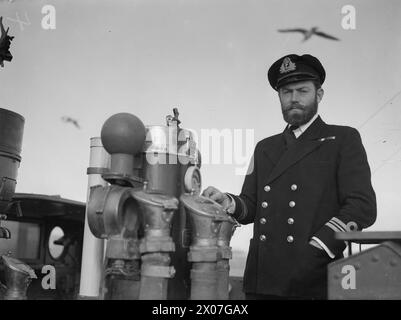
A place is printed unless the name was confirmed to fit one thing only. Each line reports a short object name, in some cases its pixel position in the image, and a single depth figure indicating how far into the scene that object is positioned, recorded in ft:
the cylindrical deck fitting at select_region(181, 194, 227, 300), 5.71
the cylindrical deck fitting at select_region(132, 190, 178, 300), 5.44
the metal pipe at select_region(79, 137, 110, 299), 6.96
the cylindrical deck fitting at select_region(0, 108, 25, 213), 7.94
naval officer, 6.47
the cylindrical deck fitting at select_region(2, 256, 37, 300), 7.40
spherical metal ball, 5.96
